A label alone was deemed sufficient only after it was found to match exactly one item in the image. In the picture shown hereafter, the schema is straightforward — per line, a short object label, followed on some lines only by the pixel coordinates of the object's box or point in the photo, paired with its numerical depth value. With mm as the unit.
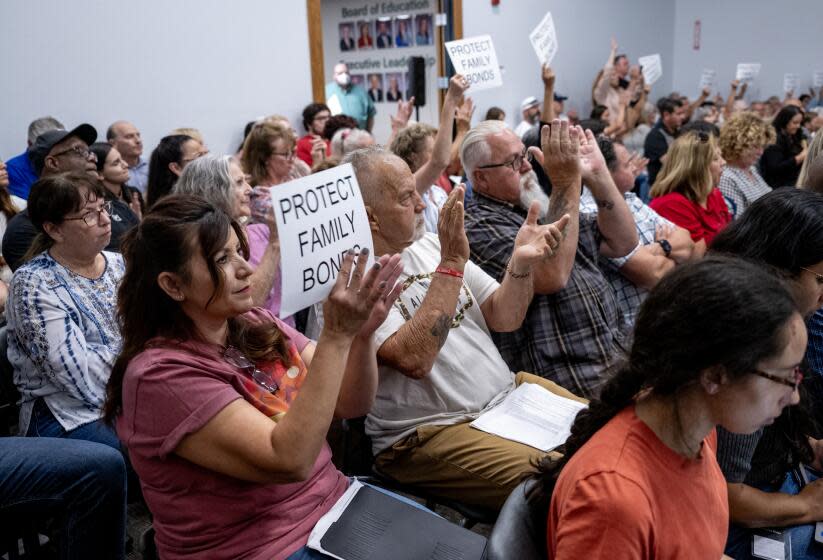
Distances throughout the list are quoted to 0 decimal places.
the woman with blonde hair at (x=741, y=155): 4512
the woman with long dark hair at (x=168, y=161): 3605
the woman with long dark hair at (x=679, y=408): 1066
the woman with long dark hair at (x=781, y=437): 1545
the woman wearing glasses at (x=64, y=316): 2174
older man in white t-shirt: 1898
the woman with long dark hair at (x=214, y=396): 1329
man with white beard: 2420
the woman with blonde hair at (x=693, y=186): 3590
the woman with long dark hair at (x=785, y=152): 6281
